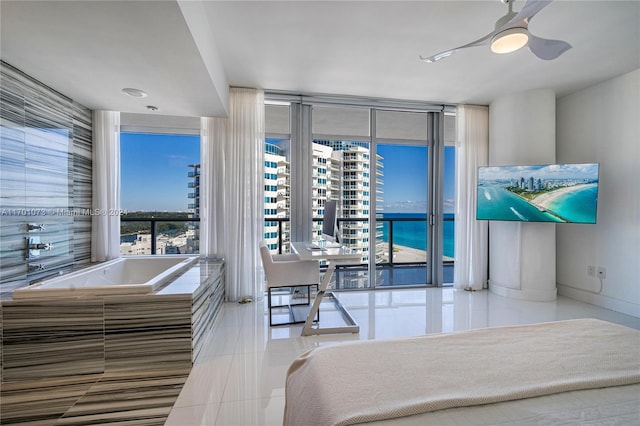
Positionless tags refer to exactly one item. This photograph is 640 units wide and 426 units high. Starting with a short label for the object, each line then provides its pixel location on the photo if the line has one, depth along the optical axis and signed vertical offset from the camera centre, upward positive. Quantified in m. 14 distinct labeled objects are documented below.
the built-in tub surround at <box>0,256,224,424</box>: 1.88 -0.88
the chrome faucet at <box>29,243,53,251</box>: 2.34 -0.30
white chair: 2.74 -0.60
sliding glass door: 3.73 +0.44
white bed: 0.78 -0.54
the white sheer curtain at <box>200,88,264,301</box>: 3.40 +0.27
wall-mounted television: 3.06 +0.22
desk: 2.45 -0.46
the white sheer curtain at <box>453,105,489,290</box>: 3.99 +0.07
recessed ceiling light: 2.61 +1.11
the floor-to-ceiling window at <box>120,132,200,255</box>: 3.51 +0.23
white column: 3.50 -0.16
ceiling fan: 1.75 +1.16
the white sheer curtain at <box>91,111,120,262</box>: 3.16 +0.28
